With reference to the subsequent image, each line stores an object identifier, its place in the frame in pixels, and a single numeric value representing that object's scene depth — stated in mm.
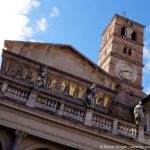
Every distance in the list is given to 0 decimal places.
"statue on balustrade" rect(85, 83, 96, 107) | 11798
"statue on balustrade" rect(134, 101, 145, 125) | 11495
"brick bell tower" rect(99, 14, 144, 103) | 24499
